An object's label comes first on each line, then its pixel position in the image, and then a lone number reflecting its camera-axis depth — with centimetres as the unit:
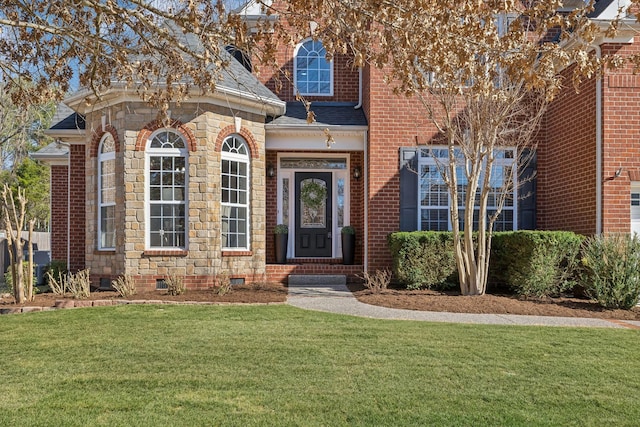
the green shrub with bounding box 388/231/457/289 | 1023
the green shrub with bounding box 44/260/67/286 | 1170
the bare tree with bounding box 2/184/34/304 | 874
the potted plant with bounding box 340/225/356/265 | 1232
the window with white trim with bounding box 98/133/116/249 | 1070
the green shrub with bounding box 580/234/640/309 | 836
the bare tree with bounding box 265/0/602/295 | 435
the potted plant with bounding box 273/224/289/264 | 1212
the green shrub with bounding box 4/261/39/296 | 1052
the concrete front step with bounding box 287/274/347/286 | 1130
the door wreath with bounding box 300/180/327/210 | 1298
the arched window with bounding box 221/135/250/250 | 1083
